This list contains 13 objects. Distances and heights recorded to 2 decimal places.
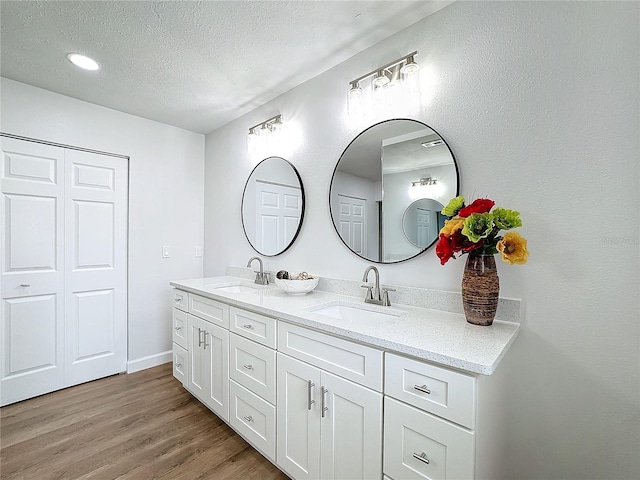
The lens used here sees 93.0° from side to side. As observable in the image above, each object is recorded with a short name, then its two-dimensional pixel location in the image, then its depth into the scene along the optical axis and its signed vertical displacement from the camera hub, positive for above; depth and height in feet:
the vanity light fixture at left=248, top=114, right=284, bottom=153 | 7.98 +2.90
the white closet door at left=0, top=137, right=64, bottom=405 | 7.48 -0.83
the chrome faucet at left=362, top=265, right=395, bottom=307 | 5.48 -1.00
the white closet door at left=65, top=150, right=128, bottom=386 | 8.43 -0.80
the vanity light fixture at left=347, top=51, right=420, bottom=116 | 5.18 +2.93
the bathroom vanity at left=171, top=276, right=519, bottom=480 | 3.21 -1.96
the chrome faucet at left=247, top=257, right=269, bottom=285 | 8.09 -1.03
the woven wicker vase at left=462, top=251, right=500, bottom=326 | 4.11 -0.66
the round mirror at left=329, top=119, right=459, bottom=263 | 5.21 +0.99
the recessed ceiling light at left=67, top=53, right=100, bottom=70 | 6.38 +3.82
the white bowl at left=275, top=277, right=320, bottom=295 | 6.44 -1.00
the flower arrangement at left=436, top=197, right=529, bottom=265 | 3.90 +0.07
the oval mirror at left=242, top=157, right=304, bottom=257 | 7.68 +0.89
